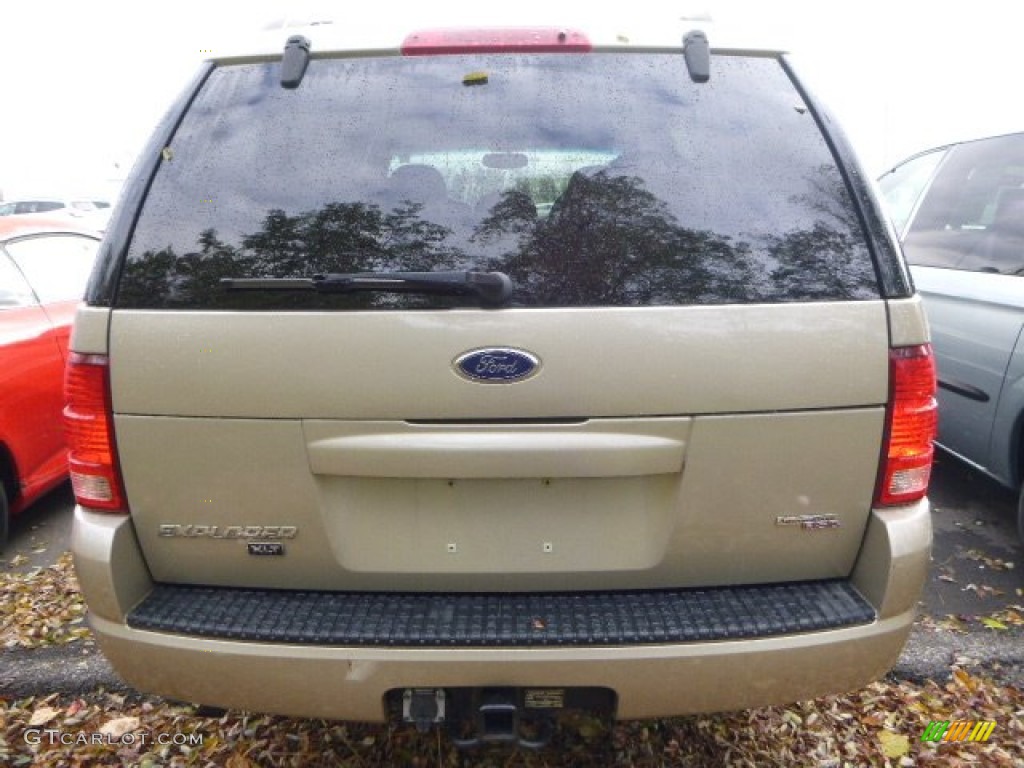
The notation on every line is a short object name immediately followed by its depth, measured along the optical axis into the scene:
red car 3.58
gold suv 1.62
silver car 3.21
